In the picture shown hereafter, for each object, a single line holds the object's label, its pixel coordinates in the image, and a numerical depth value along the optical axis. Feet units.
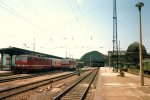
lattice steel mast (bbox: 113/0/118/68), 222.77
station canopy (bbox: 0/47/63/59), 142.22
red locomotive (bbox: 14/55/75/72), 135.64
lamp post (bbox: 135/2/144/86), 68.74
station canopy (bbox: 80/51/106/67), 485.56
